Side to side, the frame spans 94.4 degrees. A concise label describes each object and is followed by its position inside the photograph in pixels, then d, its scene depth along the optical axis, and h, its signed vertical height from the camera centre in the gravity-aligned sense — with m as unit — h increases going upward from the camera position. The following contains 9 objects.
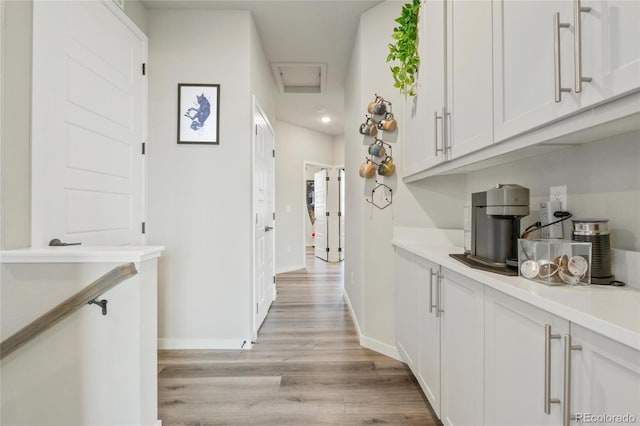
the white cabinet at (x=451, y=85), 1.24 +0.66
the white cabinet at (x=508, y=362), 0.65 -0.44
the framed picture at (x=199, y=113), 2.53 +0.86
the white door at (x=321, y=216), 6.60 -0.05
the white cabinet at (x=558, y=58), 0.69 +0.44
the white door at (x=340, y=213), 6.57 +0.02
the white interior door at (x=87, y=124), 1.52 +0.55
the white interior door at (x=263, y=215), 2.79 -0.01
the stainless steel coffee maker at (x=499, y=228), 1.17 -0.06
